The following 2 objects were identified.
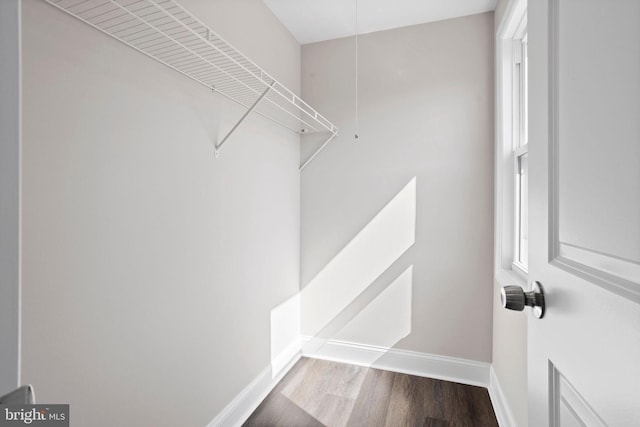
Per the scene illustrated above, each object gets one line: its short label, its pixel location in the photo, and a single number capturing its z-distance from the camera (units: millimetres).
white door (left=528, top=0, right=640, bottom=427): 401
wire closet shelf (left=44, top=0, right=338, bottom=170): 958
